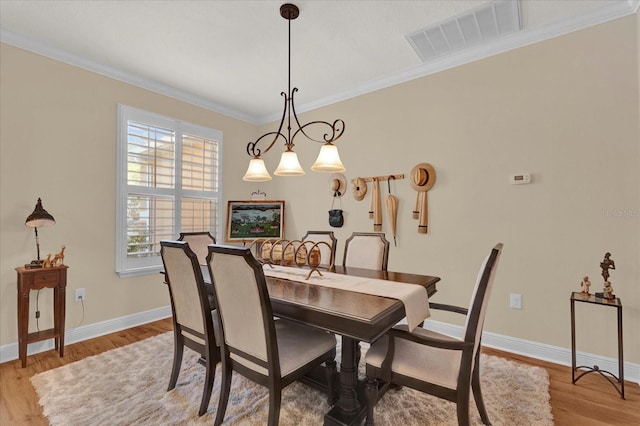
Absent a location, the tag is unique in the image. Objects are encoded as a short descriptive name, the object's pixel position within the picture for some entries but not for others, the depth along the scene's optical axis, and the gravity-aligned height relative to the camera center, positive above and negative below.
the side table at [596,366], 2.03 -0.92
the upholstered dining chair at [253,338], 1.44 -0.64
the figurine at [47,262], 2.57 -0.39
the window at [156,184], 3.27 +0.38
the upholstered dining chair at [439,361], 1.39 -0.72
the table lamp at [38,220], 2.49 -0.03
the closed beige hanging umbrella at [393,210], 3.29 +0.08
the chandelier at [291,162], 2.10 +0.39
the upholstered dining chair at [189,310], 1.78 -0.58
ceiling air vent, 2.31 +1.56
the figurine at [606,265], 2.14 -0.33
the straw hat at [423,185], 3.08 +0.33
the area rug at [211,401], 1.78 -1.17
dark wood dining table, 1.32 -0.45
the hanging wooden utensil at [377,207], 3.41 +0.12
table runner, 1.61 -0.41
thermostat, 2.60 +0.34
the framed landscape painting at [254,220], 4.18 -0.04
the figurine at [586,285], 2.20 -0.48
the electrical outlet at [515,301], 2.65 -0.72
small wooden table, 2.43 -0.70
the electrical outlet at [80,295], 2.94 -0.76
